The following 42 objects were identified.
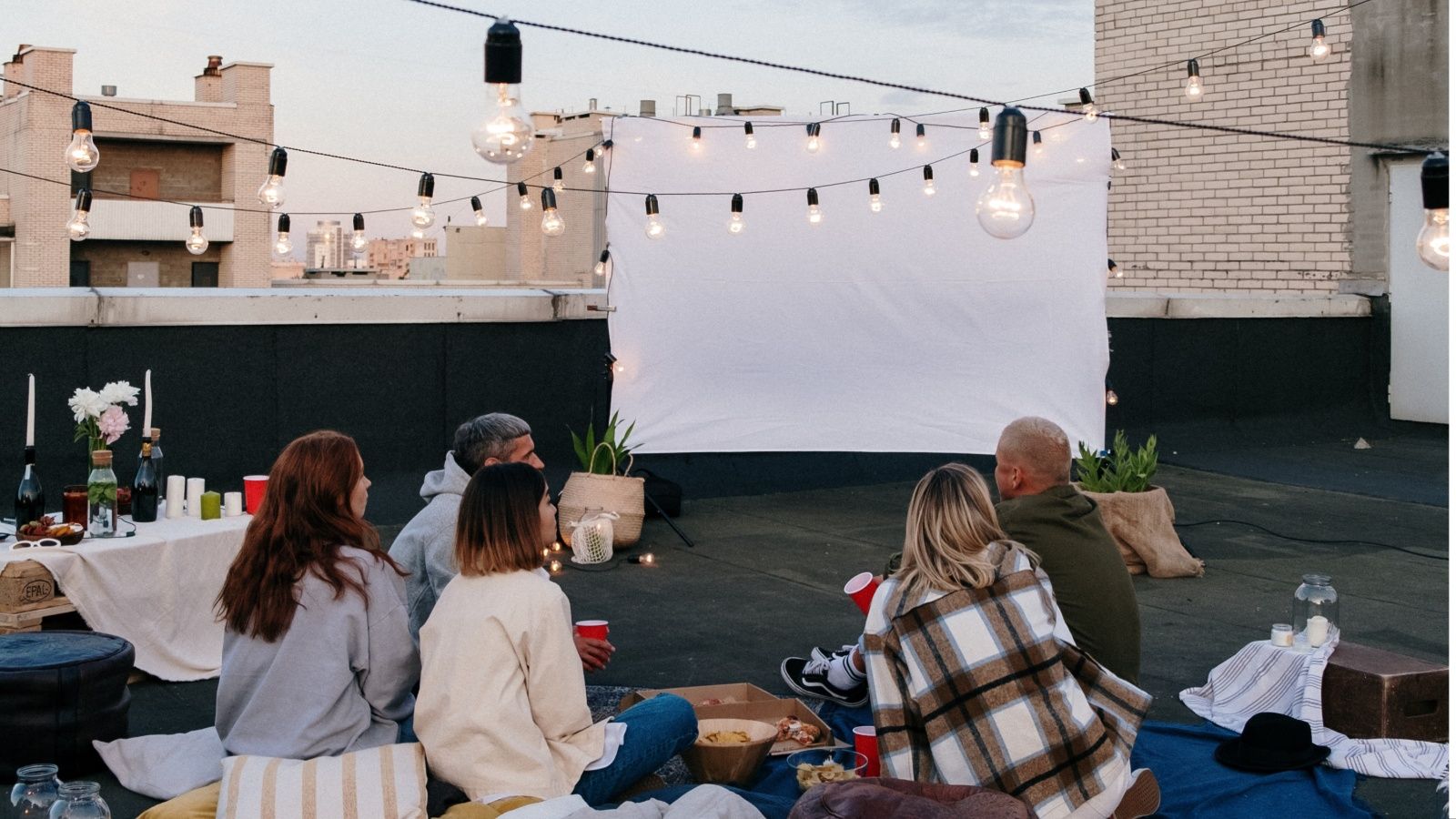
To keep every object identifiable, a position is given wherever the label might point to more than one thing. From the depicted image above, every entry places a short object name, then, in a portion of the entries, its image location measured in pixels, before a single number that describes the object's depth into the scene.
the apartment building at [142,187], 43.06
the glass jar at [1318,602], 5.20
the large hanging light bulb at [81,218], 6.21
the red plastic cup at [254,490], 5.73
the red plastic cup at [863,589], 4.51
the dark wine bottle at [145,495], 5.61
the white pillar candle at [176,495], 5.71
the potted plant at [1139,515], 7.59
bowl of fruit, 5.16
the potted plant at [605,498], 8.14
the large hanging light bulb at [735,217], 8.52
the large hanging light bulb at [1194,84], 9.44
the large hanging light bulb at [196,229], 6.70
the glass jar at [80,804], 3.11
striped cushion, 3.39
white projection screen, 8.73
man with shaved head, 4.21
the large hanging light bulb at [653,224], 8.36
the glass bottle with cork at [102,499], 5.33
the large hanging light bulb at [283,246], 6.23
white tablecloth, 5.12
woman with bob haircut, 3.45
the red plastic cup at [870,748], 4.11
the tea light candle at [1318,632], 5.04
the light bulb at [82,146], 5.08
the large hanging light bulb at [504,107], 3.54
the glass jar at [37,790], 3.26
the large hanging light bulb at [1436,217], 2.96
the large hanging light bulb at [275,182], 5.50
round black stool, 4.26
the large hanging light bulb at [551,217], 7.29
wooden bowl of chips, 4.22
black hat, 4.53
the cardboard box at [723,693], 4.96
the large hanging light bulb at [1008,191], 3.42
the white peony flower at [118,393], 5.49
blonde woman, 3.48
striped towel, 4.55
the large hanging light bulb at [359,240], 7.32
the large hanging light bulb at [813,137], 8.70
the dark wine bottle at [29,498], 5.29
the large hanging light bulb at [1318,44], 10.01
